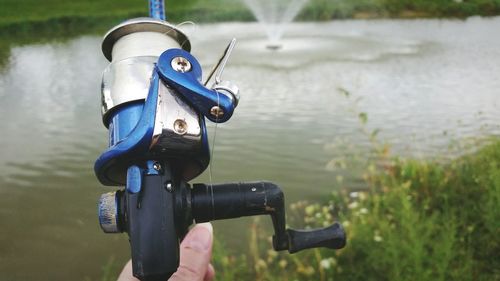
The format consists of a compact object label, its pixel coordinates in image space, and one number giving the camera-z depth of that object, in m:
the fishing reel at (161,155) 0.15
